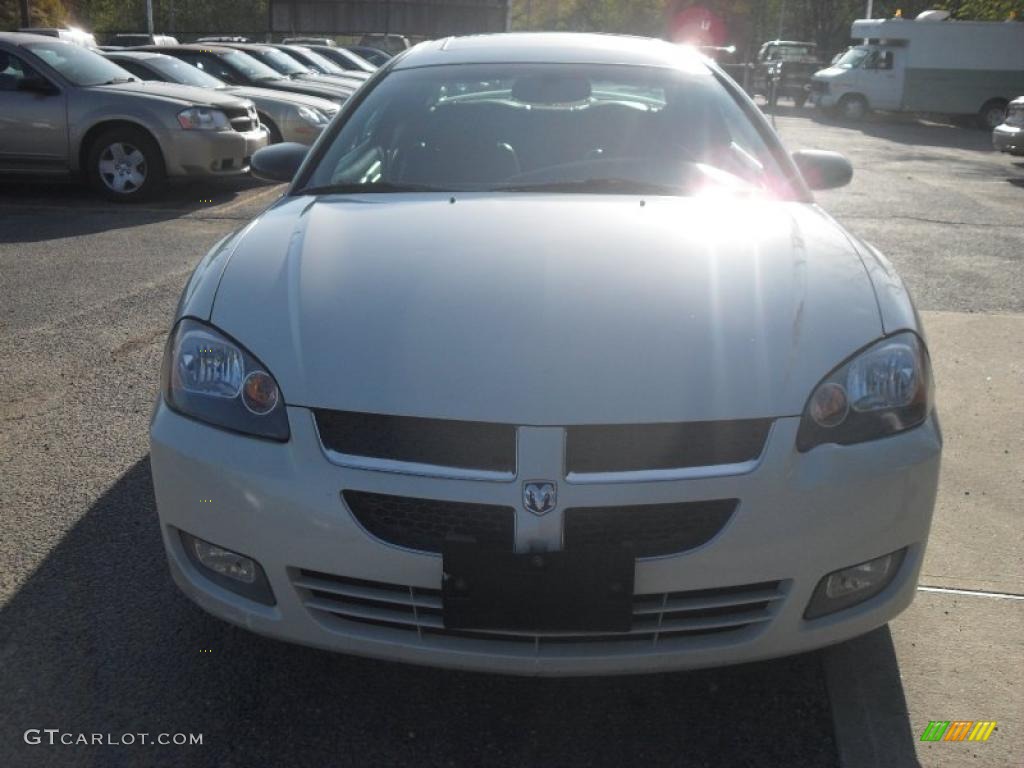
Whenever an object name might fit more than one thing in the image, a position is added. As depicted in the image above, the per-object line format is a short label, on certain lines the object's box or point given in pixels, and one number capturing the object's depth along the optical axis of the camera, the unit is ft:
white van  83.87
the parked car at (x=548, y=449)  7.11
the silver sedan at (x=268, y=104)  42.04
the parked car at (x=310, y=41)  103.43
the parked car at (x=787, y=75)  112.47
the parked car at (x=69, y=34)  56.03
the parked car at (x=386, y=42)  119.55
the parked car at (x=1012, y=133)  48.96
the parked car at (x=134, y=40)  80.28
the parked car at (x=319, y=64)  62.44
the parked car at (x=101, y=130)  33.86
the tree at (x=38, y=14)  131.54
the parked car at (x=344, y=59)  72.95
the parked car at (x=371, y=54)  88.69
